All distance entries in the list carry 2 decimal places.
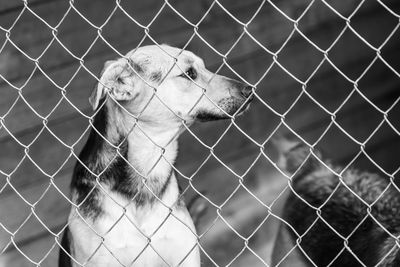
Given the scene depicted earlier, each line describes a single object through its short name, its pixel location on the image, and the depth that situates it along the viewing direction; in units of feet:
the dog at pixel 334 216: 12.75
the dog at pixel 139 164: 12.12
